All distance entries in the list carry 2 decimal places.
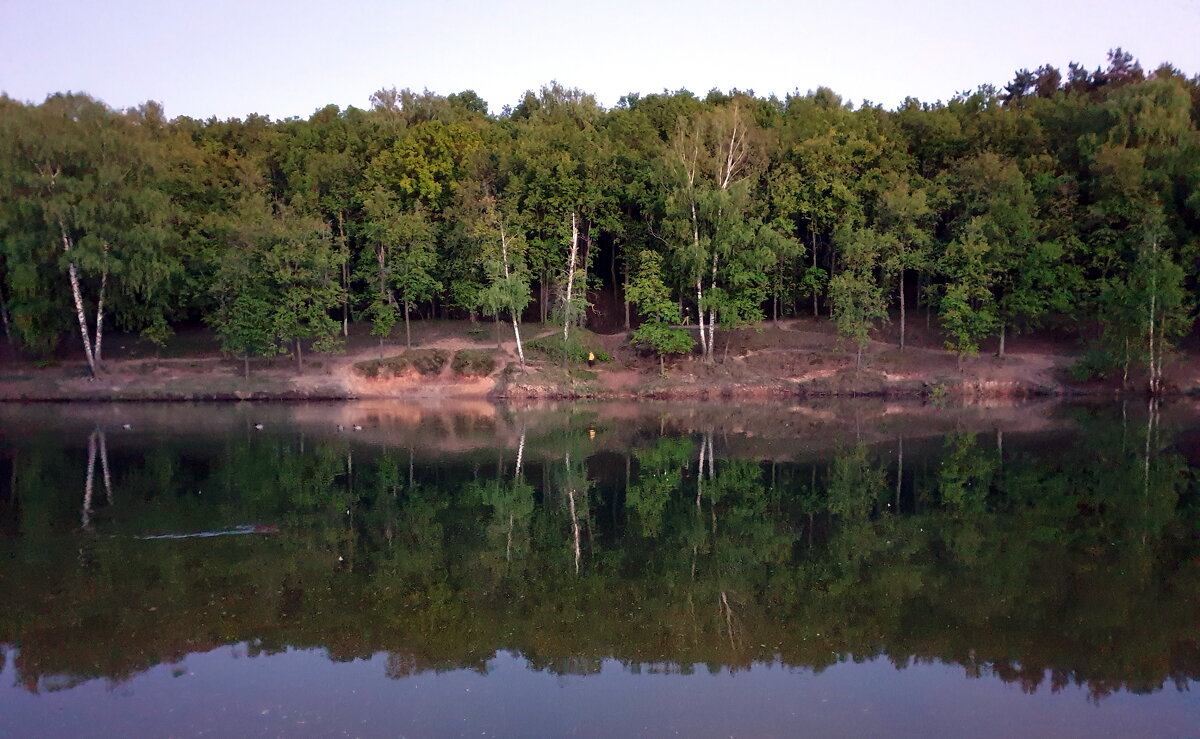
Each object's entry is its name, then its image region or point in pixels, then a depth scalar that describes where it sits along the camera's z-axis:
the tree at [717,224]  47.41
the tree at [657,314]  47.84
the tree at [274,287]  47.25
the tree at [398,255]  49.84
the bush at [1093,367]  43.91
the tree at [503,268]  47.32
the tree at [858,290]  45.84
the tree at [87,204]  44.09
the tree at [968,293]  45.69
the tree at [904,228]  47.56
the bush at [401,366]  47.97
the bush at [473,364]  47.62
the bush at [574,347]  48.39
